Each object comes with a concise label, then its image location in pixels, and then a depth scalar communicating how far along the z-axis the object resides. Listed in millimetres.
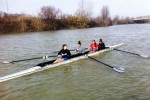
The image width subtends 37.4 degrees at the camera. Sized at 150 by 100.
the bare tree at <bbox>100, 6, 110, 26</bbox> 72025
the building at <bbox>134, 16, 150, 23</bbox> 94188
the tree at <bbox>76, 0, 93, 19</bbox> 66125
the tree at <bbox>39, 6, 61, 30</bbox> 55347
